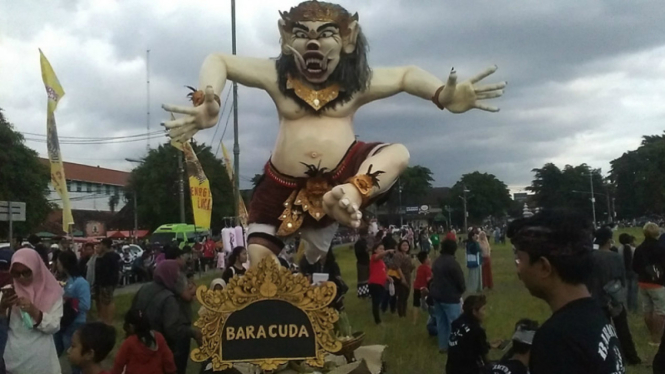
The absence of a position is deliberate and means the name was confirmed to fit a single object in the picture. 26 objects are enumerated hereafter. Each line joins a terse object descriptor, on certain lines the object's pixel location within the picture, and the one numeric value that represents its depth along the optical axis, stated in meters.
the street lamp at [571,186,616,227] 59.01
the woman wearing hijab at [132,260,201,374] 4.89
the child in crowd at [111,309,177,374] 3.92
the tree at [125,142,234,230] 37.28
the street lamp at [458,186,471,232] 53.96
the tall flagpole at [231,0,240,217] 14.22
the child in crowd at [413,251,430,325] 9.46
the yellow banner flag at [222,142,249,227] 12.08
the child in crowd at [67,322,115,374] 3.05
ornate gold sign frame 3.92
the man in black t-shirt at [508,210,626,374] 1.76
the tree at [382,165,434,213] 43.06
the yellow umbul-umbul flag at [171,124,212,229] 12.41
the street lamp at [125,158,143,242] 35.94
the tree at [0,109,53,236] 26.30
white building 53.29
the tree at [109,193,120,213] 54.00
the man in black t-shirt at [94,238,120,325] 8.84
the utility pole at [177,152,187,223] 20.41
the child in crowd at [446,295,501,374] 4.41
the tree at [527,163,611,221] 53.56
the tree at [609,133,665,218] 53.09
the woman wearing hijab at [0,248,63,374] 3.93
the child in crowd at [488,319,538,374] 2.63
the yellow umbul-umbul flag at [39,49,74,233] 10.52
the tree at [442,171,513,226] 62.78
